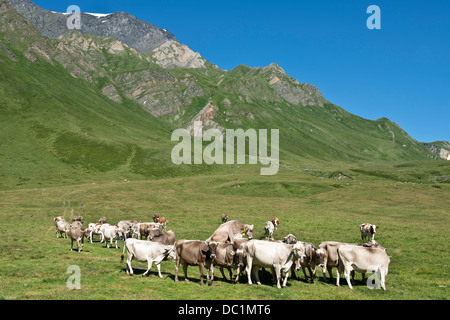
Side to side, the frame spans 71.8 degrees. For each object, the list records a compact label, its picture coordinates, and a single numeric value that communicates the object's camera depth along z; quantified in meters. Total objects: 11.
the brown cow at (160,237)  25.86
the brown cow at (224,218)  47.88
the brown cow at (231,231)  27.23
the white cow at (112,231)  33.34
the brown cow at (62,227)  36.28
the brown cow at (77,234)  28.36
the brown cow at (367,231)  36.38
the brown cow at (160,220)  42.02
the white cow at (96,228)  34.72
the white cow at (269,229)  38.62
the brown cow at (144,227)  35.02
